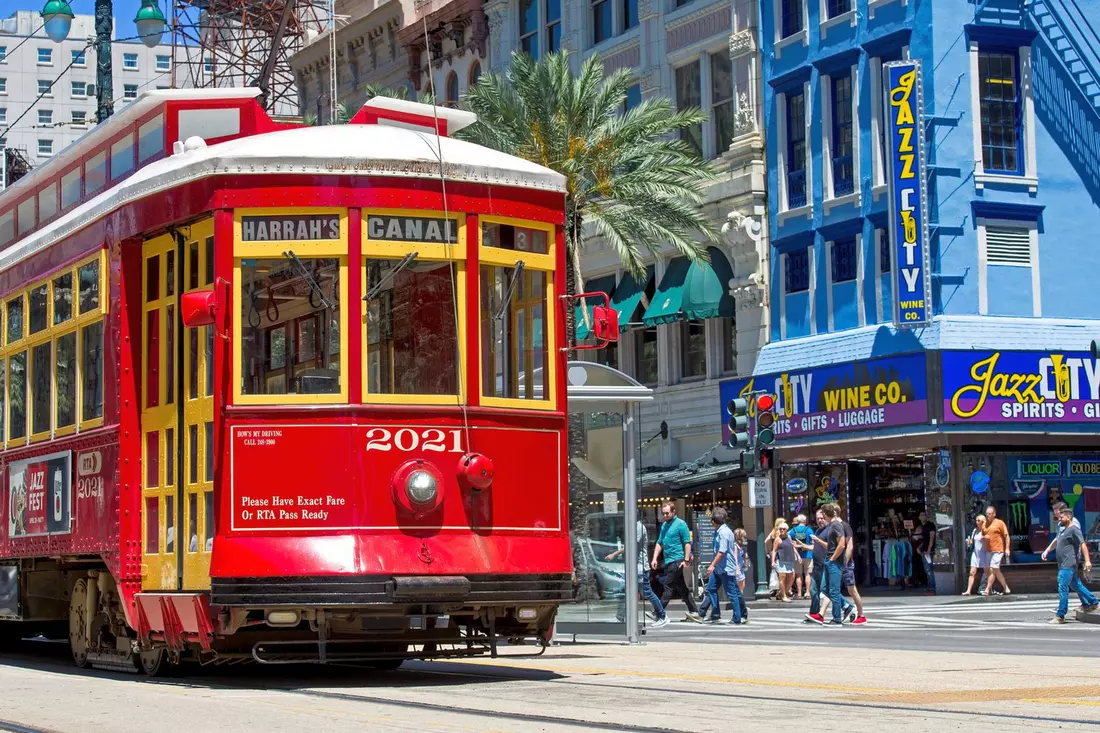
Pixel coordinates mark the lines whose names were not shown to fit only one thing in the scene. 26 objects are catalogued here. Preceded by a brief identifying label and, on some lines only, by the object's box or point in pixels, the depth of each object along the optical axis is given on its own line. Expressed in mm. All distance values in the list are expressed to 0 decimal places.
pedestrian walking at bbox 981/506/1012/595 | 30594
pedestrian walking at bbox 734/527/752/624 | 24366
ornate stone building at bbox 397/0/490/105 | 46500
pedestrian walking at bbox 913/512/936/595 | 33656
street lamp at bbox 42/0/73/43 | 23500
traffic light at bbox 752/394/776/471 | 27609
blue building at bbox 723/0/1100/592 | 33000
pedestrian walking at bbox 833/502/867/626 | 22734
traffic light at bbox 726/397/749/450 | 27406
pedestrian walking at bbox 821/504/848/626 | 22688
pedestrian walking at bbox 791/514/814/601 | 29406
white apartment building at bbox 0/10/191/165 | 115062
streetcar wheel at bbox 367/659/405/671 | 14602
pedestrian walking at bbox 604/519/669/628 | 18797
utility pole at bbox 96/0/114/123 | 21359
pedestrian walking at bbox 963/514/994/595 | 31094
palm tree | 33156
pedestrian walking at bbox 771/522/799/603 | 30281
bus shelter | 18109
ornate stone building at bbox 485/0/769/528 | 38031
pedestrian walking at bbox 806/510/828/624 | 23500
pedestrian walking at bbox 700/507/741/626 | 23578
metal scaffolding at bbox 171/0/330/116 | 49469
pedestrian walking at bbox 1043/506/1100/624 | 22516
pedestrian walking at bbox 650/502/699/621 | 22453
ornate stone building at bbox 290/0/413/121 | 48938
